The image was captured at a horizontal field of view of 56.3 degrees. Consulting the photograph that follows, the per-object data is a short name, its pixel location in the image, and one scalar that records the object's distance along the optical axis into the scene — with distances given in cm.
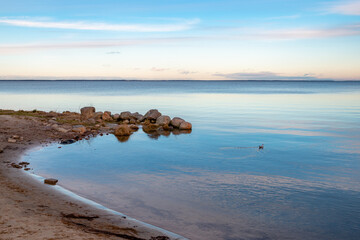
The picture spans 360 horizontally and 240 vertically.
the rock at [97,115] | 3421
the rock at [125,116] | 3407
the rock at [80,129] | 2512
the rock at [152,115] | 3312
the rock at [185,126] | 2958
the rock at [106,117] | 3411
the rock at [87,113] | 3419
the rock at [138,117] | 3355
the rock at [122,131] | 2583
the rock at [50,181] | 1276
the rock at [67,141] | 2188
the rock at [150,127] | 2938
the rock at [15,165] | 1465
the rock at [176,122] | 3023
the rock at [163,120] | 3105
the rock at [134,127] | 2914
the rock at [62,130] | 2482
